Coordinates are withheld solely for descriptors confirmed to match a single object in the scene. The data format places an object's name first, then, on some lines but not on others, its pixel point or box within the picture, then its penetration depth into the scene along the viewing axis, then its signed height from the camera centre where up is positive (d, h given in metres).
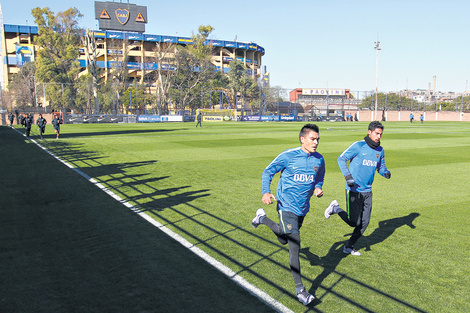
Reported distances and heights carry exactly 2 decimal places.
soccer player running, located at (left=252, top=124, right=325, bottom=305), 4.55 -0.88
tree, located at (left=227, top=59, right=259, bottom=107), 95.44 +8.18
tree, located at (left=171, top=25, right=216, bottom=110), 76.44 +7.86
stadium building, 88.62 +18.98
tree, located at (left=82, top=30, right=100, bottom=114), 68.41 +12.61
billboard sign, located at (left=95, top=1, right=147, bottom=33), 87.88 +23.06
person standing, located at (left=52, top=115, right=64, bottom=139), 26.16 -0.63
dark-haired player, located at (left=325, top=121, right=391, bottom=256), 5.69 -1.04
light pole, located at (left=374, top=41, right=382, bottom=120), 68.44 +8.83
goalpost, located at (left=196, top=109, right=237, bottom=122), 64.38 -0.63
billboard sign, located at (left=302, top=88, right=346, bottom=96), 153.25 +7.65
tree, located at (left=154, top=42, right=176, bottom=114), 72.36 +6.13
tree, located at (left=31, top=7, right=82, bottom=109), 72.44 +12.09
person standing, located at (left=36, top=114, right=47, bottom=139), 26.67 -0.70
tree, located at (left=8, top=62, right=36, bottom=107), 85.81 +6.67
